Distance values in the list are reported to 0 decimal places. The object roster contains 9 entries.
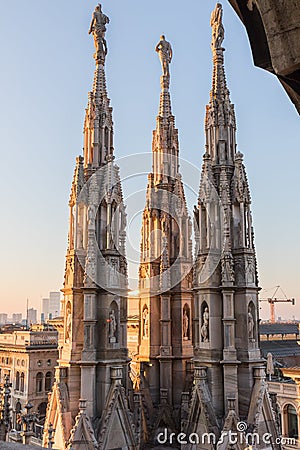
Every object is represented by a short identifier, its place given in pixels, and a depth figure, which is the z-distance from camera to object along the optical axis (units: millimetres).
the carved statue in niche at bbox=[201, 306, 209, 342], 16734
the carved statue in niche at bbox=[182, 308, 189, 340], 20219
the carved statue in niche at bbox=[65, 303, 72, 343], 17486
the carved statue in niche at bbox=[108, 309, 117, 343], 17095
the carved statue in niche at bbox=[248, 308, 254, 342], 16344
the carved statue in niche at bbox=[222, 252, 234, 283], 16391
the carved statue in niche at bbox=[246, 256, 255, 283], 16562
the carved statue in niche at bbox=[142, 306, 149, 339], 20522
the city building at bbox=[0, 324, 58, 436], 55094
